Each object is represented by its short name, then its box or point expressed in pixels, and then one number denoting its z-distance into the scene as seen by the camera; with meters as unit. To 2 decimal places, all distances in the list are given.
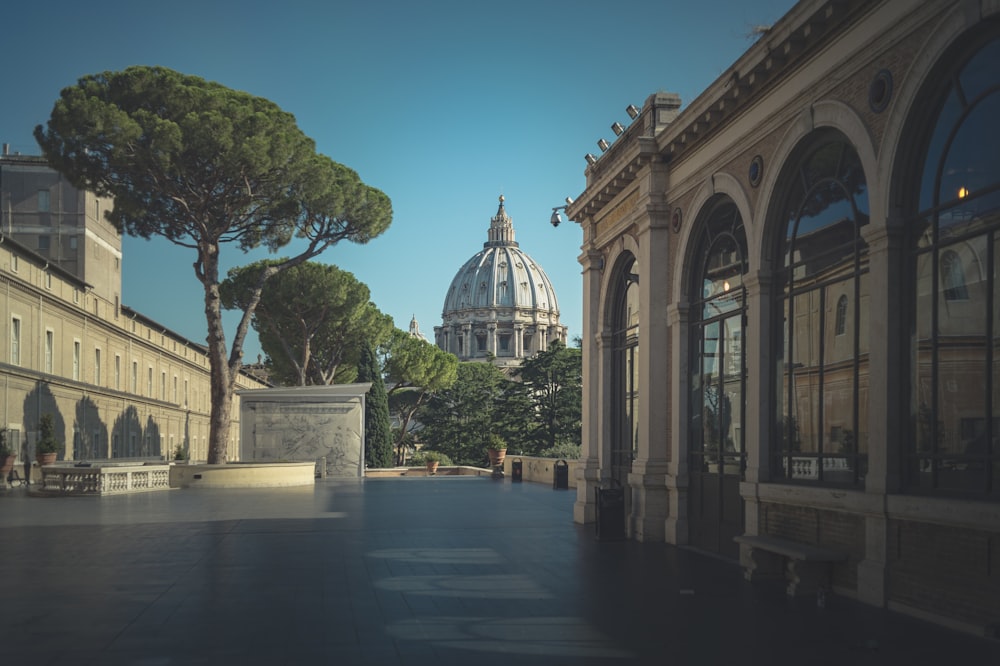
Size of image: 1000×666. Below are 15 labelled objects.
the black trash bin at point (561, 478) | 30.50
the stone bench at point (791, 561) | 10.02
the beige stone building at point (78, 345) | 34.69
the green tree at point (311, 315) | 49.47
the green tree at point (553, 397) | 62.03
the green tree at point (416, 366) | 68.69
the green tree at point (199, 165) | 29.97
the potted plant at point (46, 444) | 33.44
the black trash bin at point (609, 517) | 15.64
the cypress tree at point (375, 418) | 52.69
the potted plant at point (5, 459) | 31.61
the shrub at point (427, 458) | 53.52
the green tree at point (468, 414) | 66.62
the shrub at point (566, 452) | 34.60
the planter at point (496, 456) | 46.97
